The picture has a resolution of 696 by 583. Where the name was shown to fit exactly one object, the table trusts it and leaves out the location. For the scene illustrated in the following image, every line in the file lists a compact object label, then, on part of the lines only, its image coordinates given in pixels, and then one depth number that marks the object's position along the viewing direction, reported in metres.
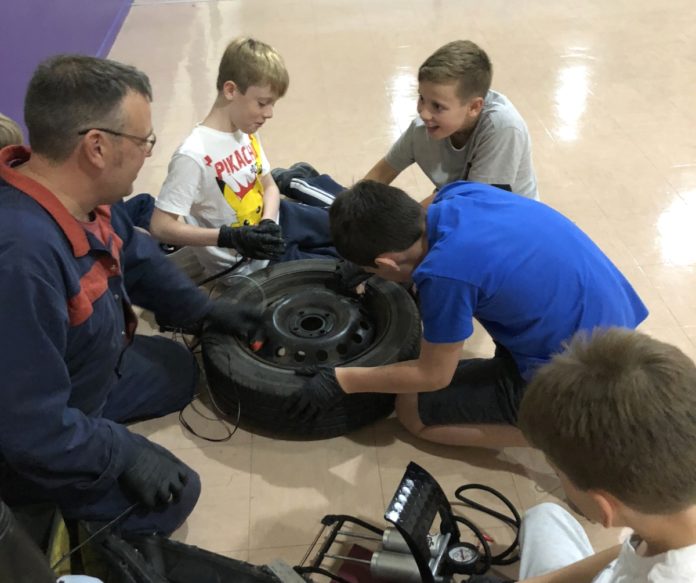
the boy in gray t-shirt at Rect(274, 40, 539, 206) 2.26
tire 2.13
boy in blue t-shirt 1.69
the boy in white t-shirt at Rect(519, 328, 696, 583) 0.98
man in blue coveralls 1.48
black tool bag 1.61
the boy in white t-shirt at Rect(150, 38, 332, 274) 2.34
